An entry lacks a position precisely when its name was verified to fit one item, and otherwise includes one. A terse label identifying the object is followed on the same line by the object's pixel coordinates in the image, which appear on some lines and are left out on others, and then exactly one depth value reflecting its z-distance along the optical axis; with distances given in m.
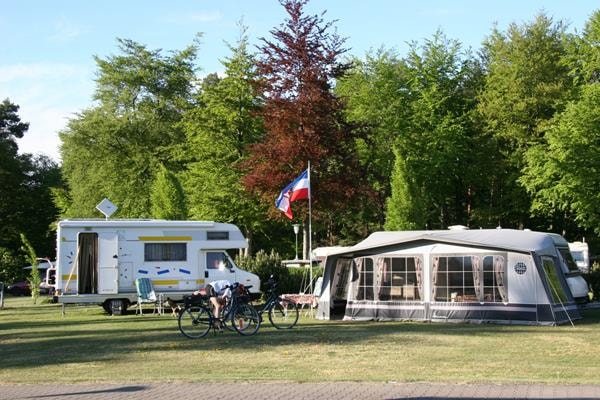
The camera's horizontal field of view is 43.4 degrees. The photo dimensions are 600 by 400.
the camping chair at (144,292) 21.95
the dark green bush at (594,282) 24.25
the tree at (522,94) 37.72
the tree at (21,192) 52.28
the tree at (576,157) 33.31
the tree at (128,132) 42.81
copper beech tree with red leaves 27.09
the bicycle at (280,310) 16.23
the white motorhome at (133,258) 21.94
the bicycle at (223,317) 15.27
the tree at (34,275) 27.88
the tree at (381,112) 40.47
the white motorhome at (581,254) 30.33
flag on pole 22.28
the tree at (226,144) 35.78
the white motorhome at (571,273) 19.56
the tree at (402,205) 35.59
